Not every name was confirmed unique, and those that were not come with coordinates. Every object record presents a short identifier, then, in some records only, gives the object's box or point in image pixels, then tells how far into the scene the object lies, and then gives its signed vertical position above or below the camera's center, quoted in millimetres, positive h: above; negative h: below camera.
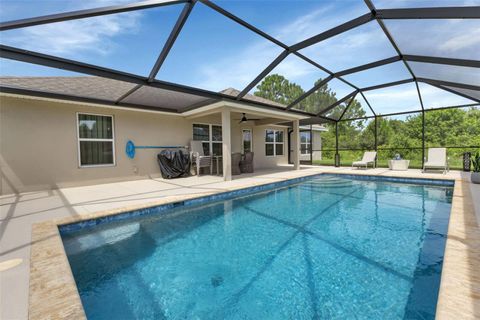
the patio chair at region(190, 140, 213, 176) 9053 -300
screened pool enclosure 3758 +2275
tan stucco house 6051 +773
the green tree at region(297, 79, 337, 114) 9336 +2141
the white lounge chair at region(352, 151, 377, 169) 10876 -496
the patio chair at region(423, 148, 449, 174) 8922 -485
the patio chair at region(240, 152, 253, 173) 10312 -636
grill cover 8641 -505
